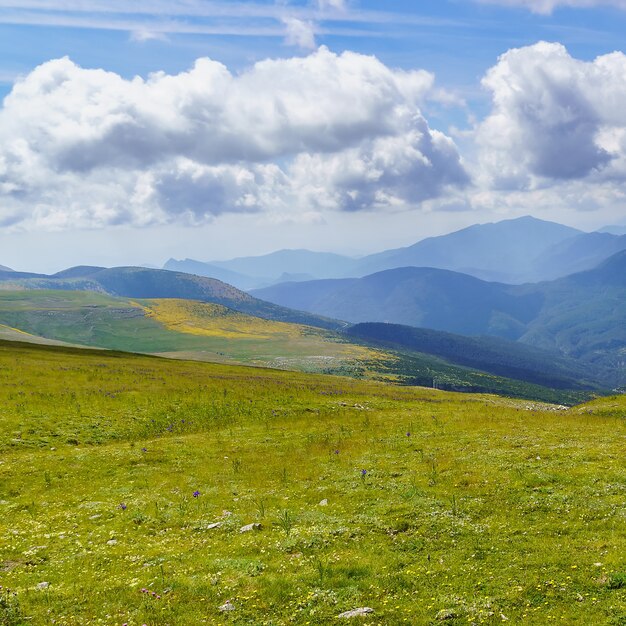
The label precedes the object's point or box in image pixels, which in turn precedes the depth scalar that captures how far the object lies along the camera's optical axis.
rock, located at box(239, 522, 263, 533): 17.39
